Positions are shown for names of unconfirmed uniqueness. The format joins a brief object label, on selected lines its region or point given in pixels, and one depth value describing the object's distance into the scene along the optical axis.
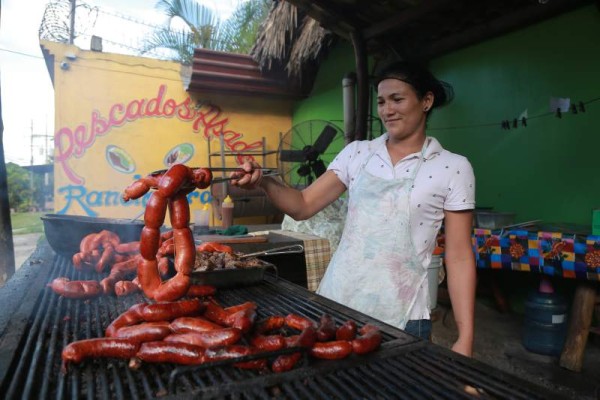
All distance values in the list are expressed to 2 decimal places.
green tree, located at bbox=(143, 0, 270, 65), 15.10
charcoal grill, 1.31
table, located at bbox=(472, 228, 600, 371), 4.18
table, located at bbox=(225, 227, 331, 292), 4.35
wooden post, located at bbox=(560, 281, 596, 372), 4.48
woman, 2.30
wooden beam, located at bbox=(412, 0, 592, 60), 5.13
